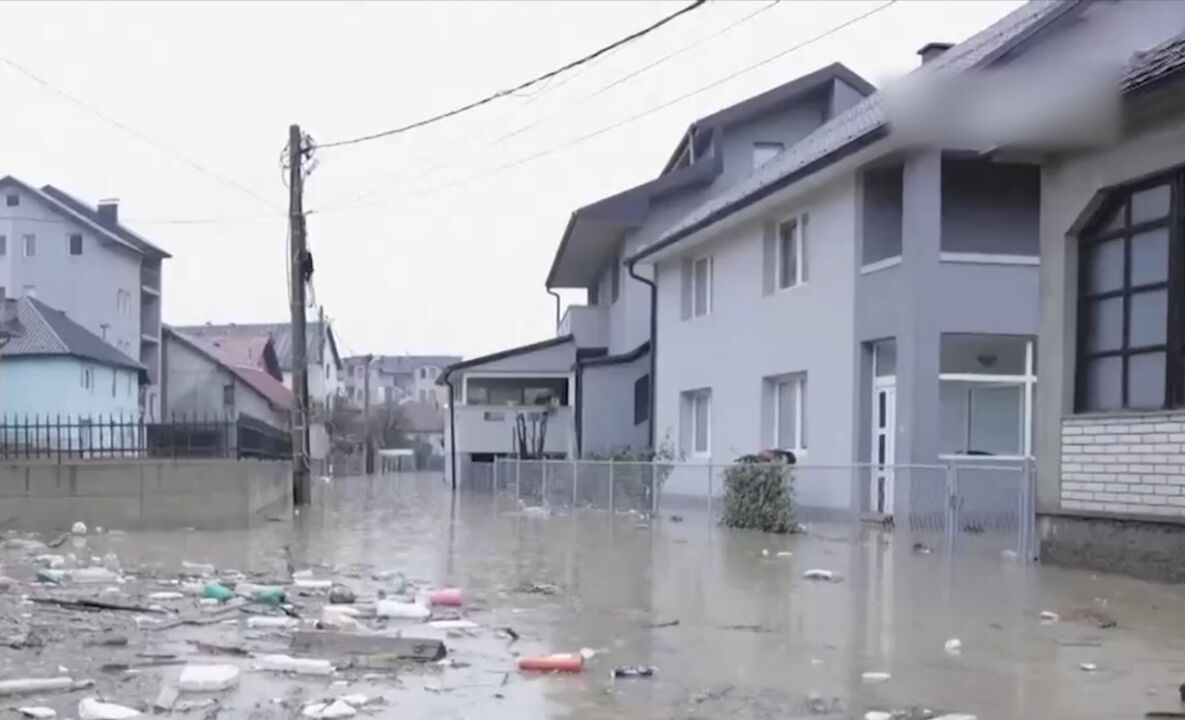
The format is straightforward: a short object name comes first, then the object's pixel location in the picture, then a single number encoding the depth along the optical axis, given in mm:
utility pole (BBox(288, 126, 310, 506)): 26047
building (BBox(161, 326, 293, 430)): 68500
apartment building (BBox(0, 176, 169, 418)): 58062
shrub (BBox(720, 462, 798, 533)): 19203
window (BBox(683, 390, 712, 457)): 28344
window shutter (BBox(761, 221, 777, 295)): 24484
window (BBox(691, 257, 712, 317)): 28125
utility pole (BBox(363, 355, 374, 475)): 76269
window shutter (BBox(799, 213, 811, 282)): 22891
